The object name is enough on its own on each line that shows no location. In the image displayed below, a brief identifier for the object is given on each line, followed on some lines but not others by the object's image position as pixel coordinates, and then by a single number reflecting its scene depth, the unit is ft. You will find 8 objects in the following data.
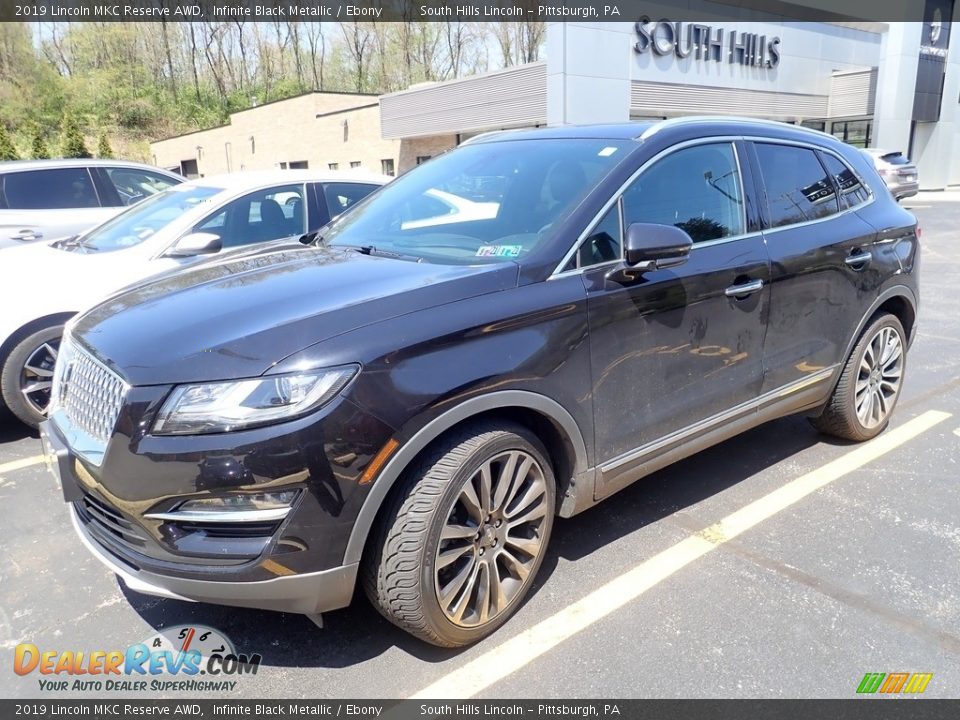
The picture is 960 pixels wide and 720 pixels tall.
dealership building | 75.97
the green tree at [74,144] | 109.53
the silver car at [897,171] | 61.80
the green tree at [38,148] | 105.19
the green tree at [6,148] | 92.38
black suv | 7.07
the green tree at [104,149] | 113.91
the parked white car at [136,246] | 14.65
